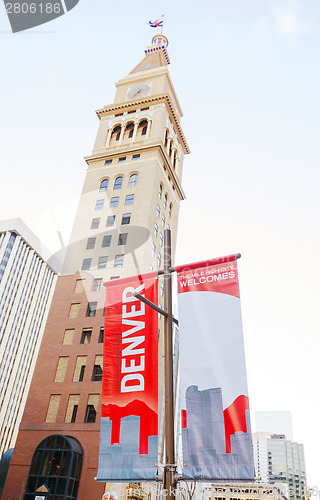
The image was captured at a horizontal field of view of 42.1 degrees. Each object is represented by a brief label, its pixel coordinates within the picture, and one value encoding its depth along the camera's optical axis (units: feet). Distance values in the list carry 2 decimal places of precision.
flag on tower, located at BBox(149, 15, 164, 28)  251.80
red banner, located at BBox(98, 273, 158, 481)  33.12
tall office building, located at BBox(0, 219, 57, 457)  383.65
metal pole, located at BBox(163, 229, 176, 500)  26.58
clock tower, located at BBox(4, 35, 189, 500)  108.06
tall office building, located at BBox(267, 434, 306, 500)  623.36
